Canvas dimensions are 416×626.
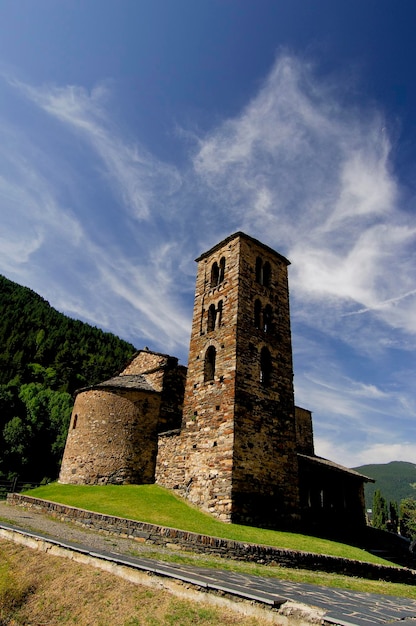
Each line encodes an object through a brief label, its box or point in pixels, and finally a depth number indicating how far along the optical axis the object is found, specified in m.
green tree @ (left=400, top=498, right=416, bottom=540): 40.56
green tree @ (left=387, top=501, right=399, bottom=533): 69.38
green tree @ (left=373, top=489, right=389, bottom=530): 68.44
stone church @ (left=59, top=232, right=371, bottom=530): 17.20
